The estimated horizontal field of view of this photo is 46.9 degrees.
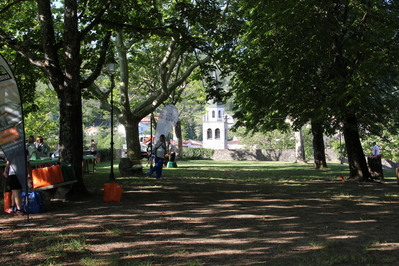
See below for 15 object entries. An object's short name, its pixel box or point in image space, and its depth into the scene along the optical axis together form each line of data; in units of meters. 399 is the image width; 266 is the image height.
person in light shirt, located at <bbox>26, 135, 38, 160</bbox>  16.05
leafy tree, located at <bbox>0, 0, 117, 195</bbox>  11.70
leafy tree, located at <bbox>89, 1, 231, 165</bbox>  14.55
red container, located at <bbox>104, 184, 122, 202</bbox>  11.41
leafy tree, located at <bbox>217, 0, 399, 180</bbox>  13.89
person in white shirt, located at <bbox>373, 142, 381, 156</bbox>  28.11
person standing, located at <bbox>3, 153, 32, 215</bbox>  9.41
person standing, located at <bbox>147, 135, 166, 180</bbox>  18.20
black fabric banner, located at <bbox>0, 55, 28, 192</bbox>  8.23
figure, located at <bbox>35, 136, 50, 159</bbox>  17.14
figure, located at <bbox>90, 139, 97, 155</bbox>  32.64
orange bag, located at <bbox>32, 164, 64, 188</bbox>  10.47
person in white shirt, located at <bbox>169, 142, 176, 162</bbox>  31.86
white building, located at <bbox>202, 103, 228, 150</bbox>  119.56
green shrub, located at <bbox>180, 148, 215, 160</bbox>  66.75
